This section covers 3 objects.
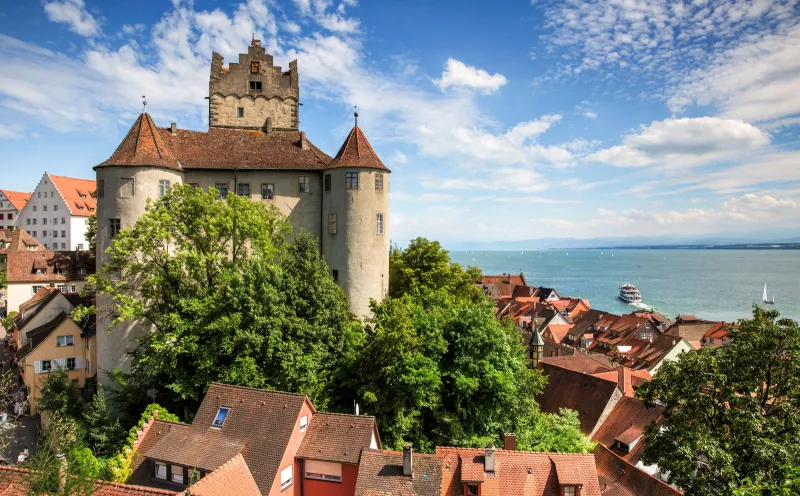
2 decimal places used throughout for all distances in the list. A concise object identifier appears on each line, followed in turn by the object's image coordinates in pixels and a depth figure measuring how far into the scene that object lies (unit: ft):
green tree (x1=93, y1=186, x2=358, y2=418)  83.56
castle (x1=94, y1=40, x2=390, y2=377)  97.66
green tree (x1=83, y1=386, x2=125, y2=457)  88.48
